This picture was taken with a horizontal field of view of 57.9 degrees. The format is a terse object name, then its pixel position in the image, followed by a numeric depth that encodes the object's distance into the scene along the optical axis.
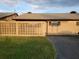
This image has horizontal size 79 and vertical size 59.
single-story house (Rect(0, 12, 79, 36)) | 9.00
